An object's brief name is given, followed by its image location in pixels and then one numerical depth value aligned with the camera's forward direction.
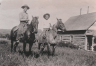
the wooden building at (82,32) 14.33
